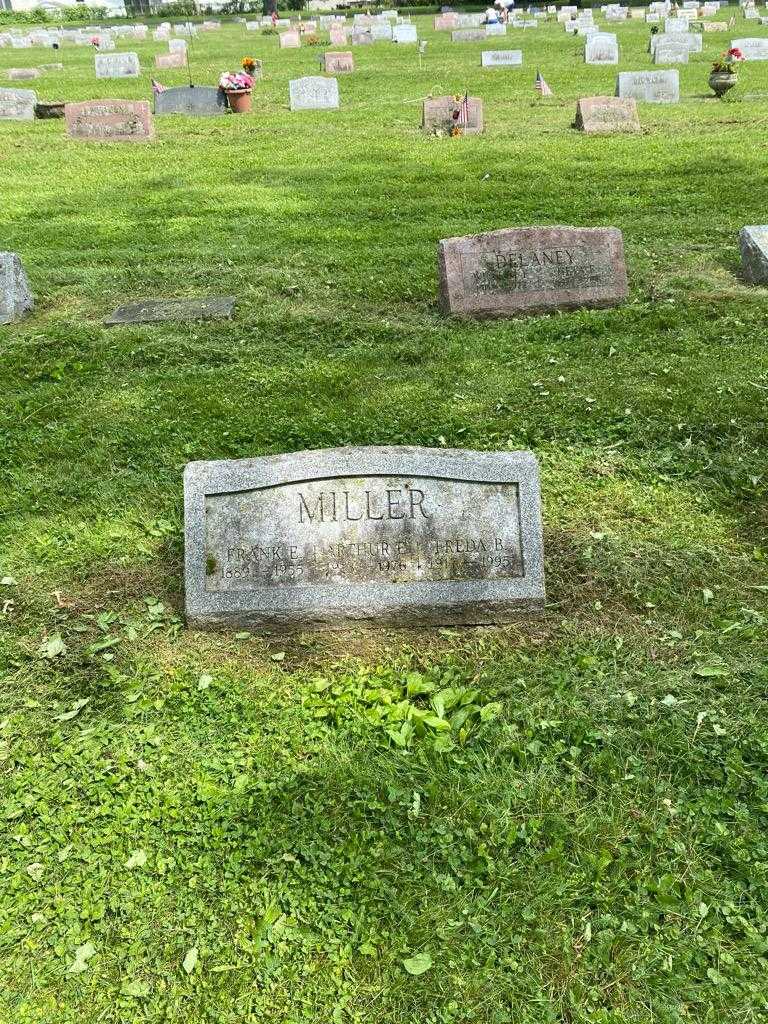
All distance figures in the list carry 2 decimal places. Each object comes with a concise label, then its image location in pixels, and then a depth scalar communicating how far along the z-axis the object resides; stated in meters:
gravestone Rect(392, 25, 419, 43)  32.59
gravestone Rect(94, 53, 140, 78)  25.17
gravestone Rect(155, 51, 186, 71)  27.06
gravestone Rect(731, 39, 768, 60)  25.25
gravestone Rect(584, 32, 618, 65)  24.42
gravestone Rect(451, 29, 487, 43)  31.67
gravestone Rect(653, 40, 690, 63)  24.25
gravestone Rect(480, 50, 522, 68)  24.75
